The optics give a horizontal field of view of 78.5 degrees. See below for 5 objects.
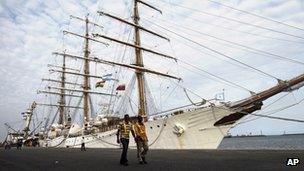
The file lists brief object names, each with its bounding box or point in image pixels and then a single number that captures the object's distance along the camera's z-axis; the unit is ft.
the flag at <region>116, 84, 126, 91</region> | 70.38
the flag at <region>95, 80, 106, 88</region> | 87.29
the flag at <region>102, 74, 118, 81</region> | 78.66
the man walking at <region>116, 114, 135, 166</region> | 20.47
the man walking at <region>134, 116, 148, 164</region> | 20.69
